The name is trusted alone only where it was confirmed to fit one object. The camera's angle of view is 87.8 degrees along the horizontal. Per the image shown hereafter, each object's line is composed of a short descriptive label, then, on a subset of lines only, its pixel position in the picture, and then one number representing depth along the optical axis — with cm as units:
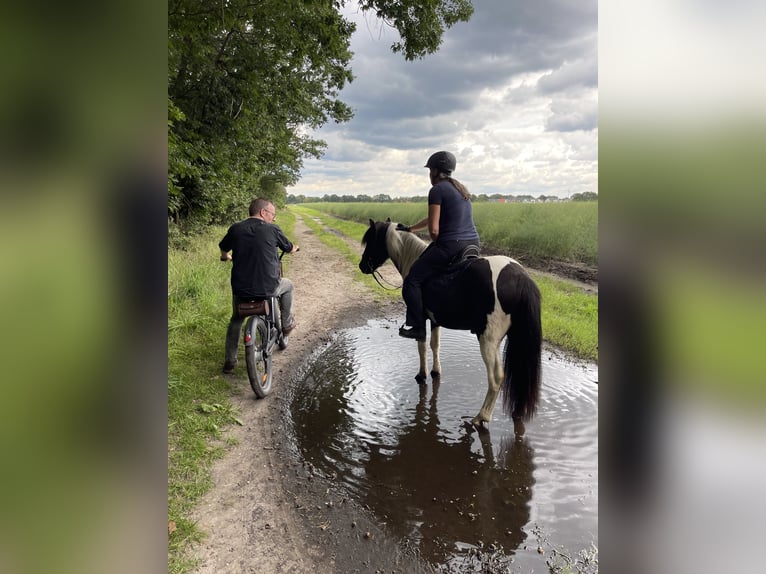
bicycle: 415
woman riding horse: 407
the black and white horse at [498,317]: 369
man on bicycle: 435
